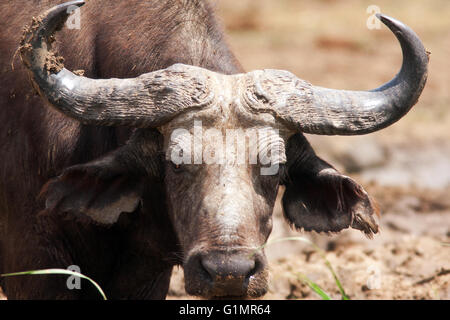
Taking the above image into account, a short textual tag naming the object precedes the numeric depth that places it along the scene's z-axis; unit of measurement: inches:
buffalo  364.5
